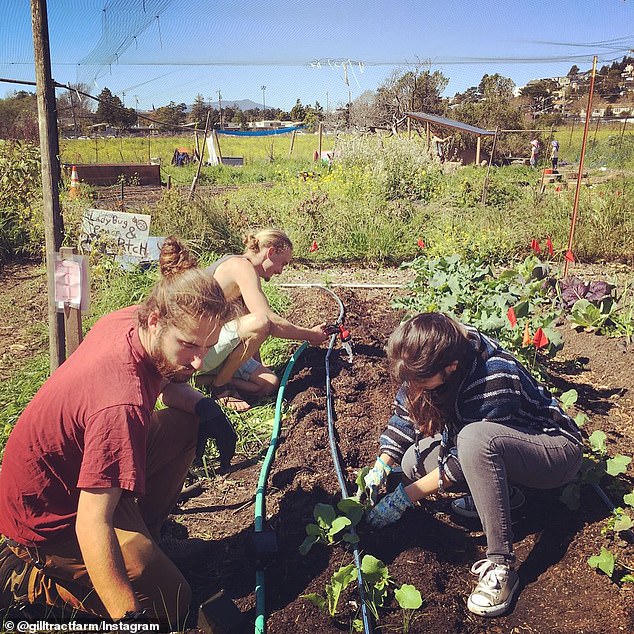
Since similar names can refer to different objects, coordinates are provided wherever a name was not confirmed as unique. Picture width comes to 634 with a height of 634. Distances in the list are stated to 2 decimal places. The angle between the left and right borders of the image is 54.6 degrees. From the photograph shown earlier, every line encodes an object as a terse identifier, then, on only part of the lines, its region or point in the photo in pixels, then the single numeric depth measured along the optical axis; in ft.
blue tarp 70.26
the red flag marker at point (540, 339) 9.73
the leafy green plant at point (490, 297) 11.91
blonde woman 11.21
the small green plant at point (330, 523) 7.17
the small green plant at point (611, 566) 6.82
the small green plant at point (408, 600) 6.30
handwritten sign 16.76
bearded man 5.41
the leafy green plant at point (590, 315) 14.33
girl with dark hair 6.73
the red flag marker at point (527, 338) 10.28
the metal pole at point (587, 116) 18.27
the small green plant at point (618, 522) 7.27
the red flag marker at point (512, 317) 10.30
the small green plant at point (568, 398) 9.20
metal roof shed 54.90
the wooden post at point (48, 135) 8.79
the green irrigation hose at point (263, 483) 6.49
